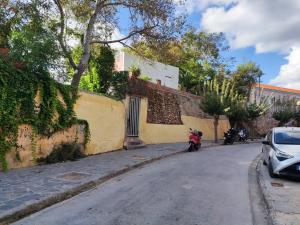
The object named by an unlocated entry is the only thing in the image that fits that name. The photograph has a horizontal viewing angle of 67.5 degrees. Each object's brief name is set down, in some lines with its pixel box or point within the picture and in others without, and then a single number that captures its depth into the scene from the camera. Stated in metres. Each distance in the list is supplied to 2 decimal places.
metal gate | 11.74
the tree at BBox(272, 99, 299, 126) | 26.56
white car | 6.55
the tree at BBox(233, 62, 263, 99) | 28.33
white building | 18.22
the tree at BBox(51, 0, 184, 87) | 10.26
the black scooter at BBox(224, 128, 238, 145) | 17.14
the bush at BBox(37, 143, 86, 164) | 7.43
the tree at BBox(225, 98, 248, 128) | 18.24
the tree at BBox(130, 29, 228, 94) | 25.21
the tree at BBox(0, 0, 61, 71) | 6.71
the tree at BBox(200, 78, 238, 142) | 16.59
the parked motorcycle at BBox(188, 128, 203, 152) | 12.45
